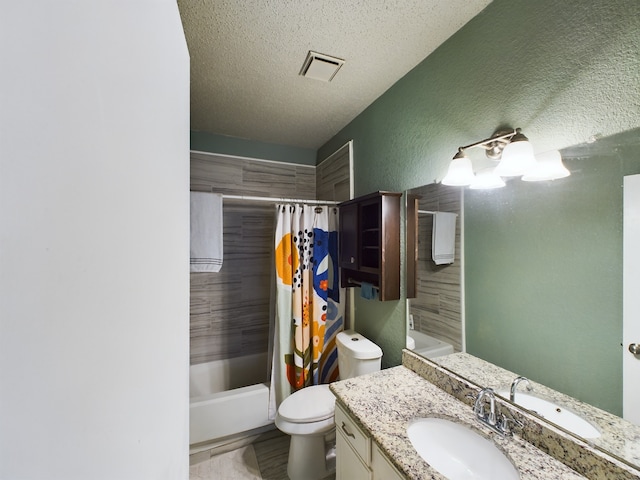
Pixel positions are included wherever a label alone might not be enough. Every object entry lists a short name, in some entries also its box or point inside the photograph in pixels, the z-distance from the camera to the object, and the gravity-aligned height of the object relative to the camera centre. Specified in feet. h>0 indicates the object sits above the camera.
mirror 2.54 -0.44
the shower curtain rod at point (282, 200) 6.06 +1.02
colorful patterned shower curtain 6.51 -1.58
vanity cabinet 2.99 -2.83
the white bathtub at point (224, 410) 5.53 -3.99
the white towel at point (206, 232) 6.09 +0.19
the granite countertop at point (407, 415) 2.55 -2.32
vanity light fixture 2.95 +0.95
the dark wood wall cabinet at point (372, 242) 5.08 -0.06
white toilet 4.92 -3.53
